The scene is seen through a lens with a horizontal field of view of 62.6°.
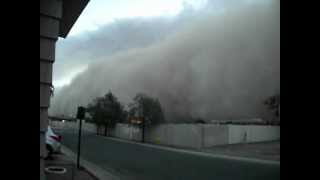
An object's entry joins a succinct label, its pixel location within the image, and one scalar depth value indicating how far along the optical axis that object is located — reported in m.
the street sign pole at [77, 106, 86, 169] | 9.09
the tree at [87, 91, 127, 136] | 39.52
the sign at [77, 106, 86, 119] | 9.10
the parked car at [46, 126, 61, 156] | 10.11
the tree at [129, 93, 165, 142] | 31.96
